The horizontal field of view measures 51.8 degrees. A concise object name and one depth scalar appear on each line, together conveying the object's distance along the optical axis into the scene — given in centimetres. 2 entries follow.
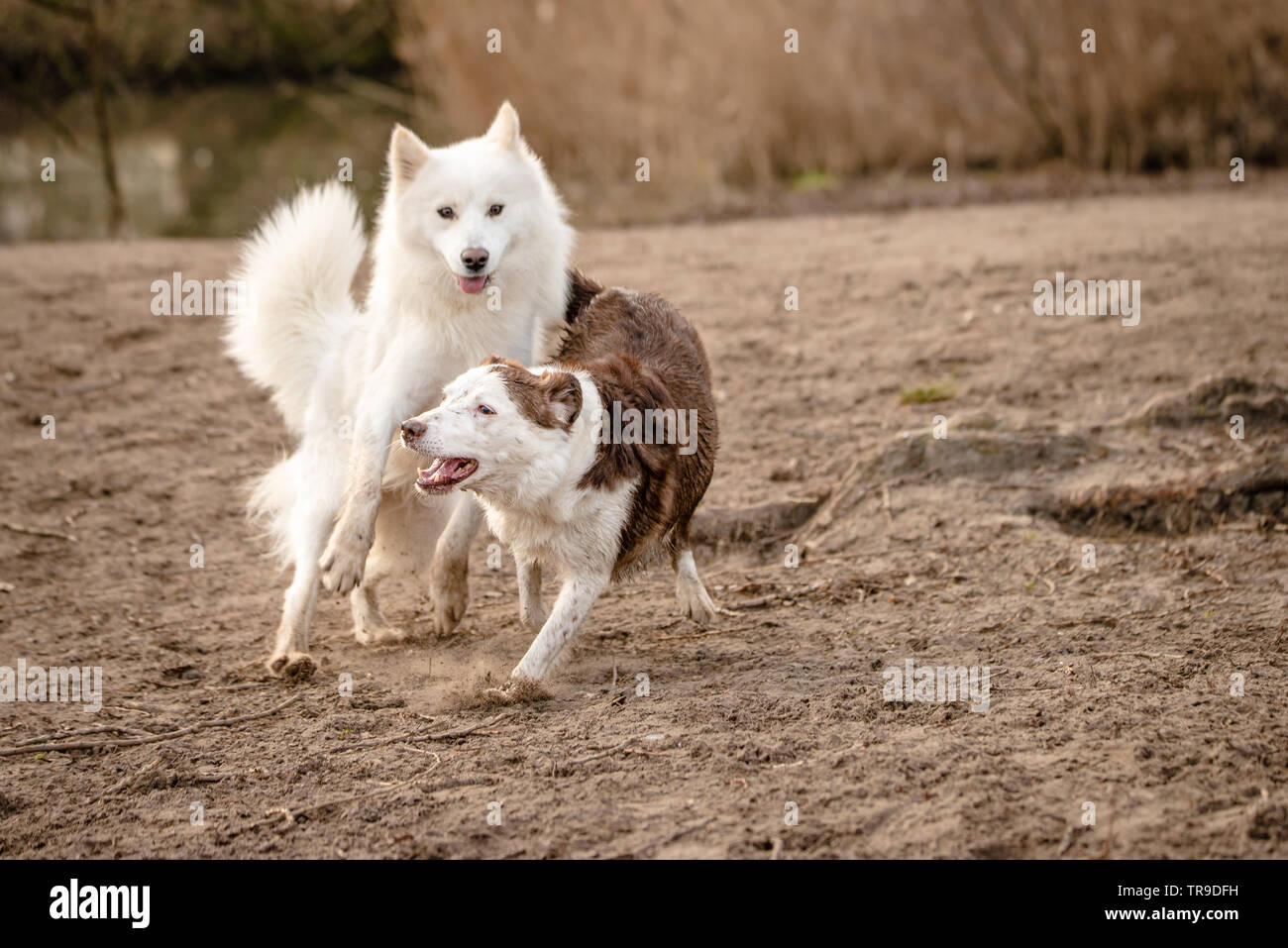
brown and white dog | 438
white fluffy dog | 523
